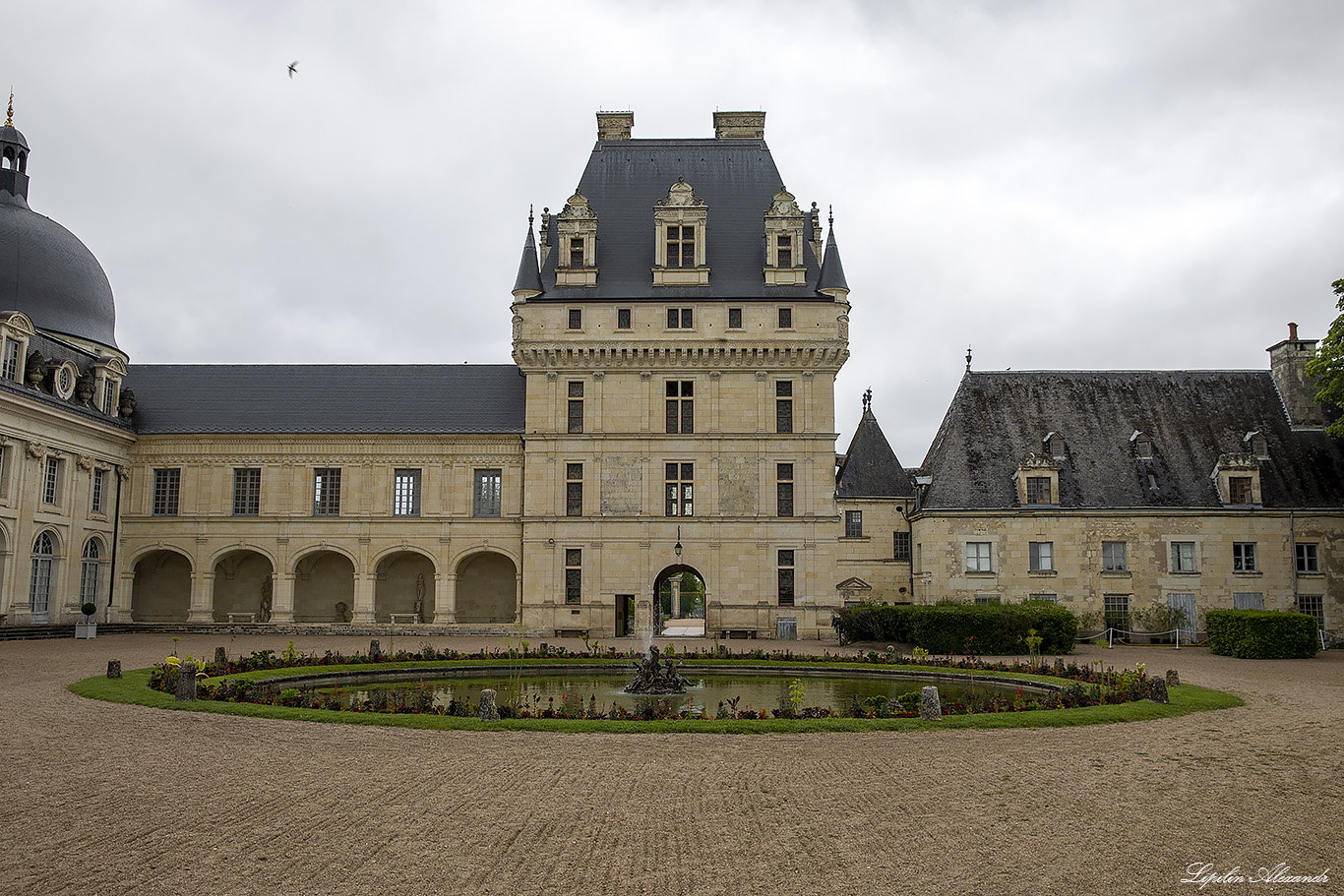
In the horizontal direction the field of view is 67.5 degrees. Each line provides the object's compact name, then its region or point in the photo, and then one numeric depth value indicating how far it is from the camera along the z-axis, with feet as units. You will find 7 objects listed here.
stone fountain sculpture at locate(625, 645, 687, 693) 64.59
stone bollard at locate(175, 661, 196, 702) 52.37
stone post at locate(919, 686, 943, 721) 48.73
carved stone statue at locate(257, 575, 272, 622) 131.95
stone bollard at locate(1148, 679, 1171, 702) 54.44
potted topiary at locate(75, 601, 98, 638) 111.14
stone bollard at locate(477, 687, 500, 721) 48.11
